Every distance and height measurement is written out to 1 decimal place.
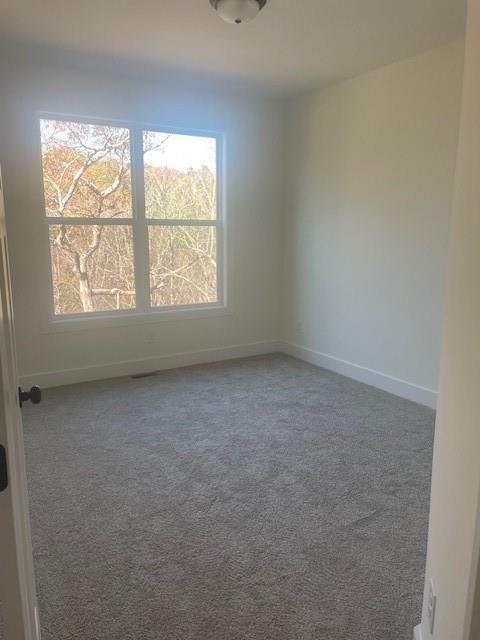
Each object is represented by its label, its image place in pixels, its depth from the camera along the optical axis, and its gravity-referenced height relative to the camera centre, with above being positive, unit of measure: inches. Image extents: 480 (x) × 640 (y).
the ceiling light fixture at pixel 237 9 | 98.3 +48.6
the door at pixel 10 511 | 32.7 -22.4
